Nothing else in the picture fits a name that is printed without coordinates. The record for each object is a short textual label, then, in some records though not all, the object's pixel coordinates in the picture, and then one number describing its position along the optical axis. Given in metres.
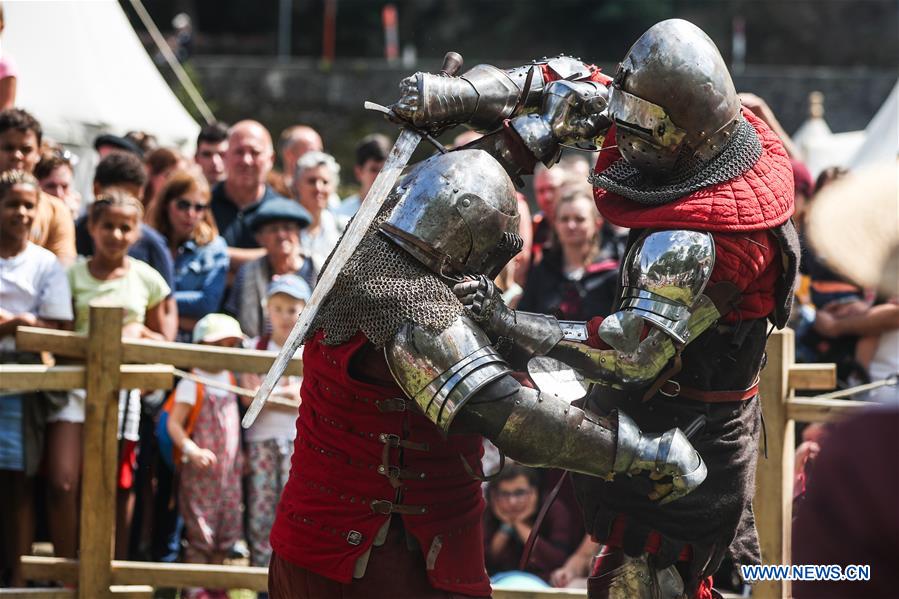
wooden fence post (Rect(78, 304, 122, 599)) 9.95
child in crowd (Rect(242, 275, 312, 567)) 11.05
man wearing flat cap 12.19
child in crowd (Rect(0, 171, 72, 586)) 10.63
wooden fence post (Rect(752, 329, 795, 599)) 9.52
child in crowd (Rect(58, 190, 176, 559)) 10.78
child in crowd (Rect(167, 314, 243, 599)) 11.03
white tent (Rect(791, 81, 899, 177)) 16.80
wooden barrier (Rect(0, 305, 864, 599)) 9.95
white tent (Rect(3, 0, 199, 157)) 16.91
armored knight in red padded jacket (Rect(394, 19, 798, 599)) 6.53
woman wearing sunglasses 12.37
